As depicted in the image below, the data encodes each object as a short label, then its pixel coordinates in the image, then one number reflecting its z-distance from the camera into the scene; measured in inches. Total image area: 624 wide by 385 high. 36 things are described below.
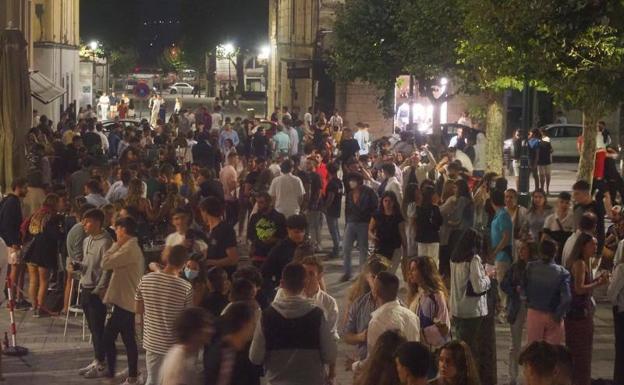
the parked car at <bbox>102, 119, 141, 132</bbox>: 1357.8
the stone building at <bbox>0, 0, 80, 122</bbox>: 1705.2
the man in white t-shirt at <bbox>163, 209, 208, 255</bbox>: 502.3
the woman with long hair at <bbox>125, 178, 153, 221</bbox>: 628.1
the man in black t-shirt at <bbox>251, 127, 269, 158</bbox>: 1161.4
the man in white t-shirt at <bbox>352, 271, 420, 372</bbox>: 366.3
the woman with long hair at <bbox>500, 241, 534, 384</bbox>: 462.6
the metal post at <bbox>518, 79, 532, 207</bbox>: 904.8
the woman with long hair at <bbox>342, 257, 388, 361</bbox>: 392.8
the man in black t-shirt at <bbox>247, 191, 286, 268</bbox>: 548.1
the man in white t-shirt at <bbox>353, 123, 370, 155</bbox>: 1231.8
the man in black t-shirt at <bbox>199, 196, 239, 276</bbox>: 496.7
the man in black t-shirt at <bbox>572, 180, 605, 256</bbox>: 601.6
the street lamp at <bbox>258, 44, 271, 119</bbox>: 3211.6
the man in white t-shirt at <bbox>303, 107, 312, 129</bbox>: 1433.9
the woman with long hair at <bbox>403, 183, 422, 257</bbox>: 643.5
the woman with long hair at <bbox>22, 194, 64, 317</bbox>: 594.9
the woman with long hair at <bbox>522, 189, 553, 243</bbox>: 609.6
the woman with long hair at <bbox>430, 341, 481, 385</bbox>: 302.2
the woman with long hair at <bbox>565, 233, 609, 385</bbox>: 458.3
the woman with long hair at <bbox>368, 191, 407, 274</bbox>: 630.5
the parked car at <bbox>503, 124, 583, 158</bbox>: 1603.1
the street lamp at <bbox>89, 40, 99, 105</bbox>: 2634.4
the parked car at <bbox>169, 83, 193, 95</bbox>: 3954.2
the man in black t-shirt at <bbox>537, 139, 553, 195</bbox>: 1141.7
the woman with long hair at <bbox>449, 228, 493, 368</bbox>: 443.8
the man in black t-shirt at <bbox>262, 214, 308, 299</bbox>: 492.1
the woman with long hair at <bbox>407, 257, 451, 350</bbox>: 397.4
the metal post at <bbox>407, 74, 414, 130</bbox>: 1459.2
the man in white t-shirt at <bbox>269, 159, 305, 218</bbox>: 727.1
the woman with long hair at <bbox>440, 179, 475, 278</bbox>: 643.5
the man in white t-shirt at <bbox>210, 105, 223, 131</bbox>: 1561.3
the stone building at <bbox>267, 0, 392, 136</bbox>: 1843.0
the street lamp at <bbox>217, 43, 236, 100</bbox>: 3481.8
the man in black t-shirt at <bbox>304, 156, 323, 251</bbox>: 780.0
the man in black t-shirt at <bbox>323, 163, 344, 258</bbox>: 778.8
